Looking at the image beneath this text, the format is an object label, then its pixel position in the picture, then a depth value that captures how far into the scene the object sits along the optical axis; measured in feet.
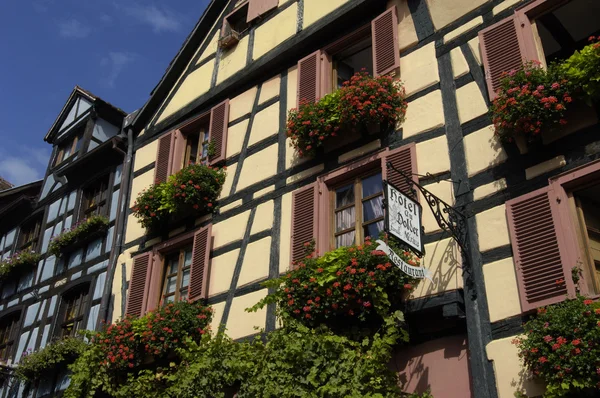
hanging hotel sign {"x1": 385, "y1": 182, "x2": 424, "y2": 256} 23.89
